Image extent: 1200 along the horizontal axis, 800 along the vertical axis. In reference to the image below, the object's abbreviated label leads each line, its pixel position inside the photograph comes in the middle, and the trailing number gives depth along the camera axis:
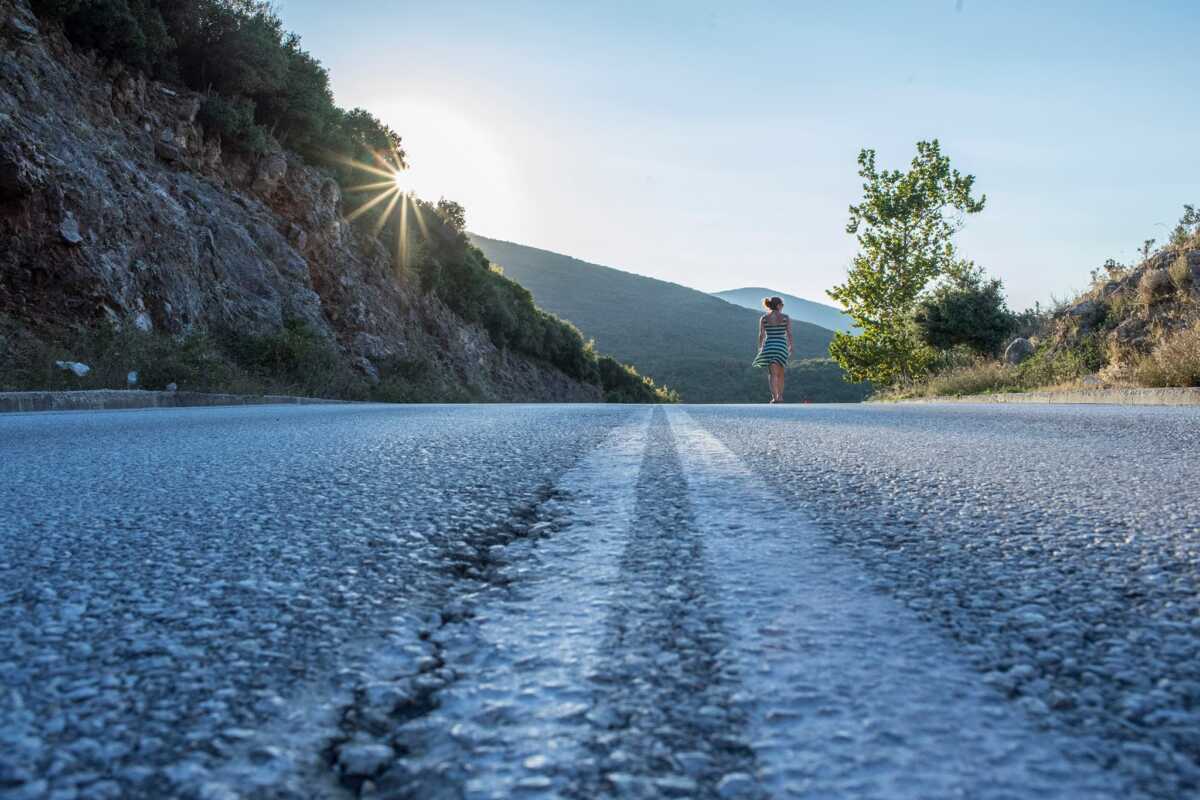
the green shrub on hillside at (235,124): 18.42
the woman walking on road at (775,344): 16.69
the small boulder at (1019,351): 20.66
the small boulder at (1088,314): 18.50
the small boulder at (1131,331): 16.41
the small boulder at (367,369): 19.16
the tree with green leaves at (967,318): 25.44
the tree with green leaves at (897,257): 30.25
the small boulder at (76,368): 10.50
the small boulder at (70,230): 12.47
